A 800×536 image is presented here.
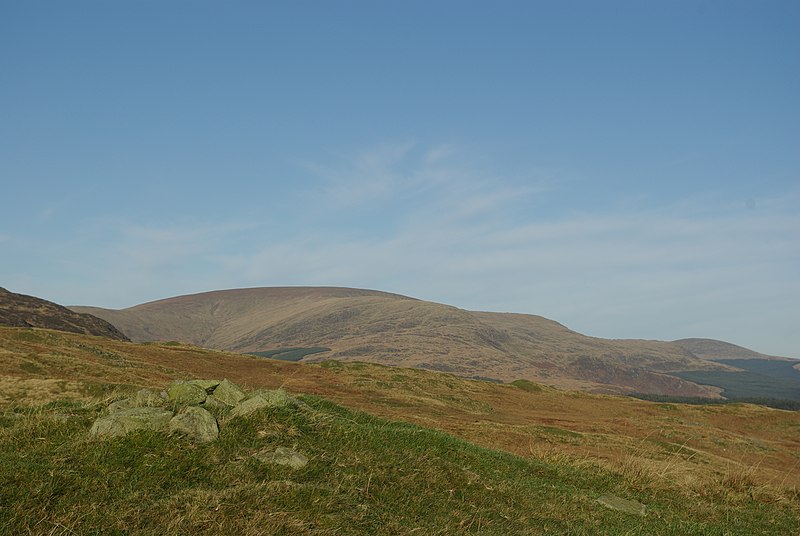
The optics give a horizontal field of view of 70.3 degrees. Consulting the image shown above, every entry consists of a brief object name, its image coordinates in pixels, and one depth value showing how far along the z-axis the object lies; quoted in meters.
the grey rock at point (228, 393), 13.14
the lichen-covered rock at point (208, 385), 13.50
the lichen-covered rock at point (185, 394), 11.86
